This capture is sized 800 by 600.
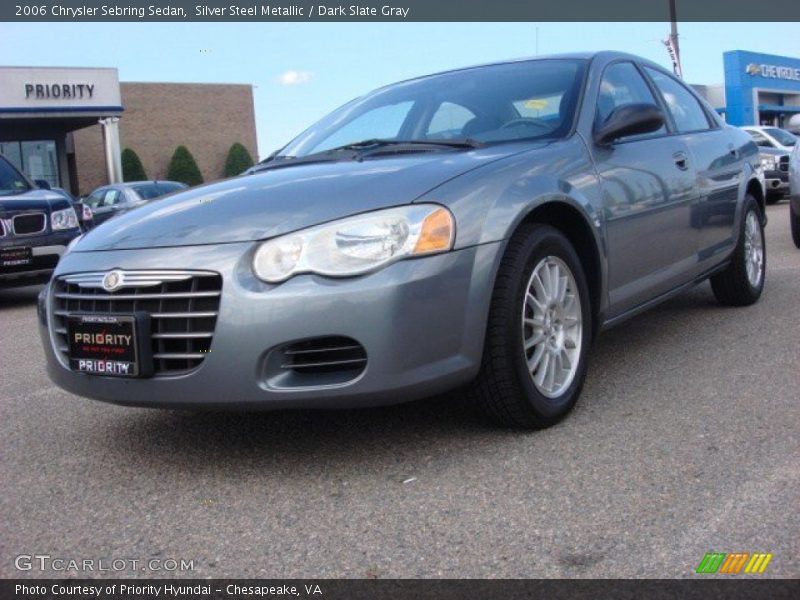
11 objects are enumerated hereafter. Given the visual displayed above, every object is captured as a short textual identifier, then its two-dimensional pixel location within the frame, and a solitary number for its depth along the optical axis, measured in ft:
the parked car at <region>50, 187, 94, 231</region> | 34.14
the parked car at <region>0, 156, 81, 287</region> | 26.22
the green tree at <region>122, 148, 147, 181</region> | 110.22
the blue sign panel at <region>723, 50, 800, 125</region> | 133.08
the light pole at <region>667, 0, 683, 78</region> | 84.12
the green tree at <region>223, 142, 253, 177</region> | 123.54
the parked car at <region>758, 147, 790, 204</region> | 53.16
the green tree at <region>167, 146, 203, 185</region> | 115.96
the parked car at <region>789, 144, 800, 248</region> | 26.40
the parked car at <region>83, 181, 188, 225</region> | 51.98
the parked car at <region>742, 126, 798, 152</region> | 57.11
